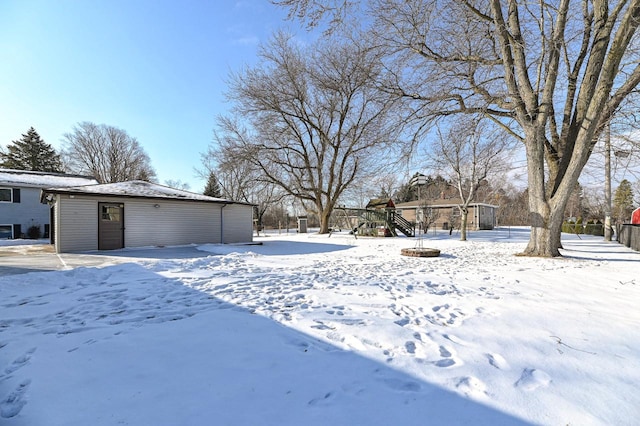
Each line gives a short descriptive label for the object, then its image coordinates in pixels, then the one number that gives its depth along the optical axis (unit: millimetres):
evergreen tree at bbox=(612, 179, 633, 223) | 37750
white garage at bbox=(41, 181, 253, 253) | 10617
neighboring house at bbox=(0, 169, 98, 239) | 17484
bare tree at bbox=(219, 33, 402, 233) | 20156
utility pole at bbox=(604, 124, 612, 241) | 14621
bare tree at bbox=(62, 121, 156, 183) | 35594
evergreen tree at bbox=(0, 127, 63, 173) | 31531
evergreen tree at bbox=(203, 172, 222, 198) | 40781
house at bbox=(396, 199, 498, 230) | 32656
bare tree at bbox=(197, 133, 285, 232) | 21797
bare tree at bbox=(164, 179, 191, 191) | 50250
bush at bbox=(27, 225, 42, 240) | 18156
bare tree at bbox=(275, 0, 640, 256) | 8000
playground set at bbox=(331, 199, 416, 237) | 21297
